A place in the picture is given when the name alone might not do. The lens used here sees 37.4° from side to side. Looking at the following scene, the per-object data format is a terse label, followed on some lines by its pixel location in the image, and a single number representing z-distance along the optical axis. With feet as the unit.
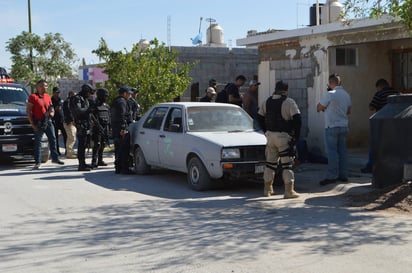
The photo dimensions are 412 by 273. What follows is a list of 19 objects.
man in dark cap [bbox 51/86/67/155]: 54.70
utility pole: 95.96
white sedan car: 33.04
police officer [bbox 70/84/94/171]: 43.37
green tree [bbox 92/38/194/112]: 54.75
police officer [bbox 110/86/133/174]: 41.57
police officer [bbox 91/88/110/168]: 44.04
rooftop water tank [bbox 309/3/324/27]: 54.39
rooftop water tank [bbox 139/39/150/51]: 57.50
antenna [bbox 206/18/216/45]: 87.29
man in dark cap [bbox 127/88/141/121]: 49.63
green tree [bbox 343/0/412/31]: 29.17
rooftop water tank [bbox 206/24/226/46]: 86.84
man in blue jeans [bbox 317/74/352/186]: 34.47
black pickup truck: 47.11
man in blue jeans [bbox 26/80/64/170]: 45.91
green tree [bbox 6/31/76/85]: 95.14
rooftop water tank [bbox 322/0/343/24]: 46.78
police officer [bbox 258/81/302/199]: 30.99
